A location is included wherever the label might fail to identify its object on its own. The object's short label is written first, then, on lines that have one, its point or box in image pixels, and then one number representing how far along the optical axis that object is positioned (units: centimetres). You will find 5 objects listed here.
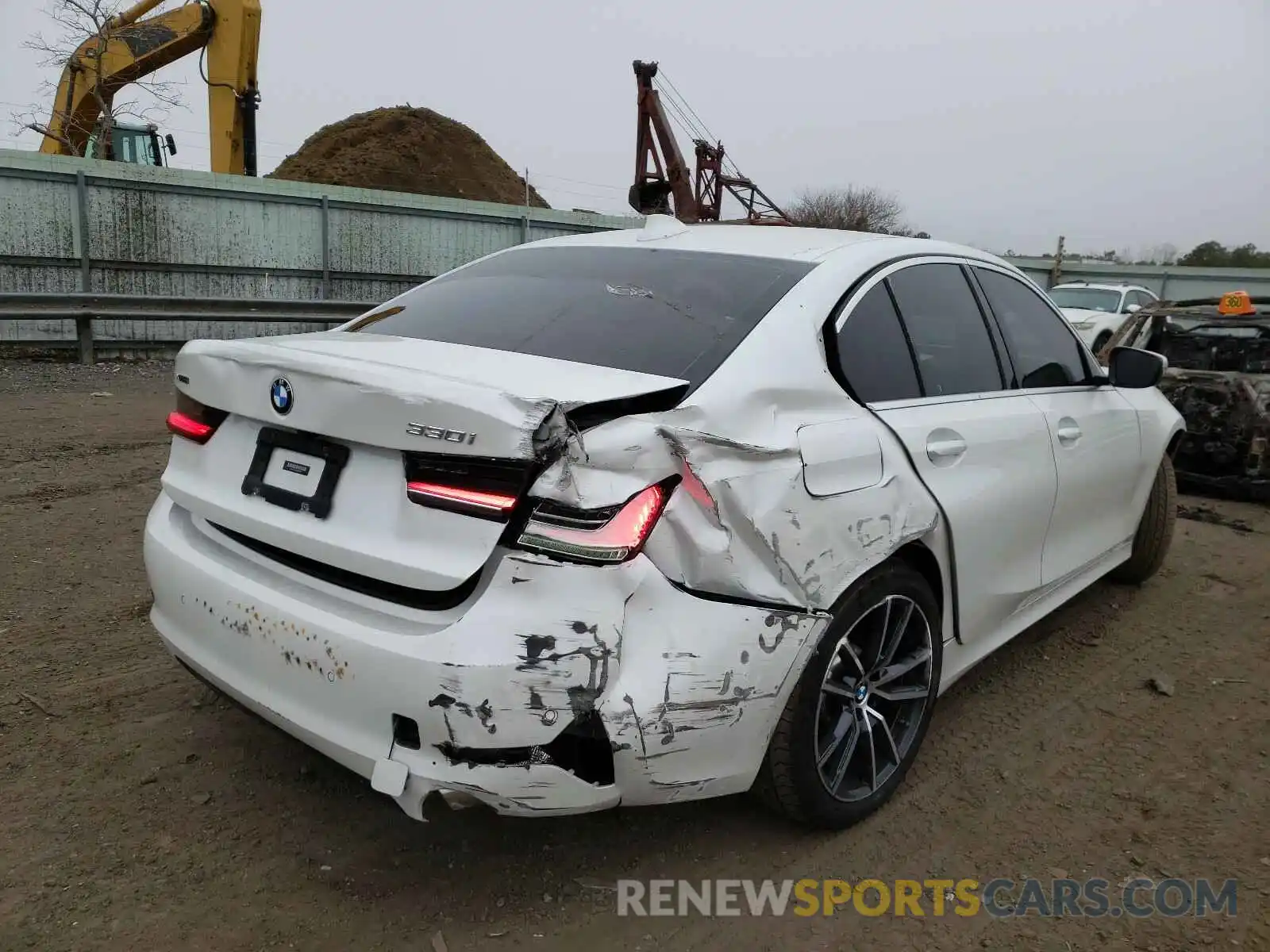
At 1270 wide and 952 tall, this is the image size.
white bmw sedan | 183
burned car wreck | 615
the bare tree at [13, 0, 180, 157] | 1496
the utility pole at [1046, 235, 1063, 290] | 2769
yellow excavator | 1388
